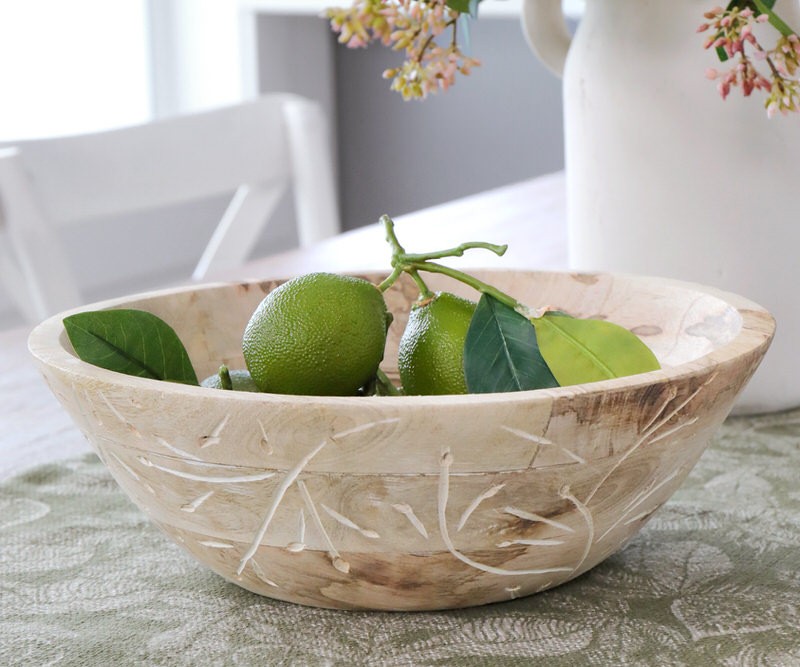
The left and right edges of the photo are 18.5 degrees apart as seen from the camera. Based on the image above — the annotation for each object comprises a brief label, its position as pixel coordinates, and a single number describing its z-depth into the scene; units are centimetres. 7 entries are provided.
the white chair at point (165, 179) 175
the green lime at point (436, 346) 97
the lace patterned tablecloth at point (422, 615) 93
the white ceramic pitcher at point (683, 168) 120
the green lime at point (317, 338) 95
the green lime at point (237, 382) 99
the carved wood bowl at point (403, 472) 88
